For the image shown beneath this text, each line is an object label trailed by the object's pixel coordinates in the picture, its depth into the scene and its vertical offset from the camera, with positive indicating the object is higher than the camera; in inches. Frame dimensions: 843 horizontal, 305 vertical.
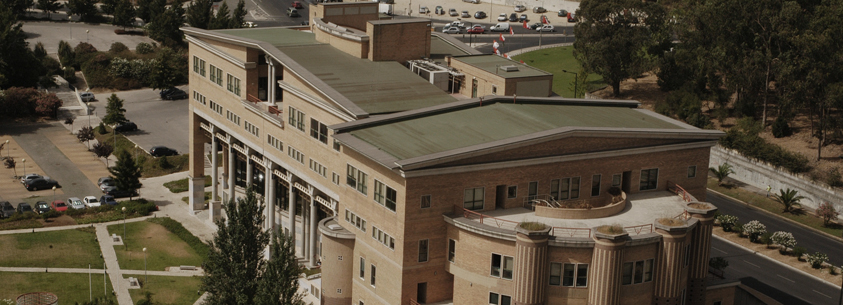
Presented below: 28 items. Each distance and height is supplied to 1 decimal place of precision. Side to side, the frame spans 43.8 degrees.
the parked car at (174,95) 6003.9 -828.0
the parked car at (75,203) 4266.5 -1043.3
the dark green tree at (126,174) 4370.1 -937.9
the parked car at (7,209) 4138.0 -1050.2
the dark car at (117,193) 4461.1 -1035.8
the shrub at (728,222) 4018.2 -943.2
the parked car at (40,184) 4510.3 -1026.3
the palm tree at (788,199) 4195.4 -883.3
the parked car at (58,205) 4239.7 -1049.4
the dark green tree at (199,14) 6766.7 -412.6
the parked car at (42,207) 4197.8 -1046.5
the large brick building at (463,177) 2721.5 -612.1
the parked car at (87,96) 5861.2 -837.8
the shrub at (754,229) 3902.6 -939.5
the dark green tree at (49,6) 7199.8 -430.5
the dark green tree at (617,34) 5354.3 -340.4
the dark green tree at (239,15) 6811.0 -416.8
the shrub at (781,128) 4751.5 -685.1
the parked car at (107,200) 4345.5 -1039.4
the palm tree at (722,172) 4517.7 -849.9
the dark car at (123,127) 5378.9 -914.9
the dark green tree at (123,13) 6998.0 -442.4
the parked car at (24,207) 4195.4 -1049.2
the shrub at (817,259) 3673.7 -978.8
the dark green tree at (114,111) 5285.4 -826.8
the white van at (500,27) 7455.7 -456.2
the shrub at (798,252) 3764.8 -977.8
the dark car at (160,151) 5027.1 -963.2
